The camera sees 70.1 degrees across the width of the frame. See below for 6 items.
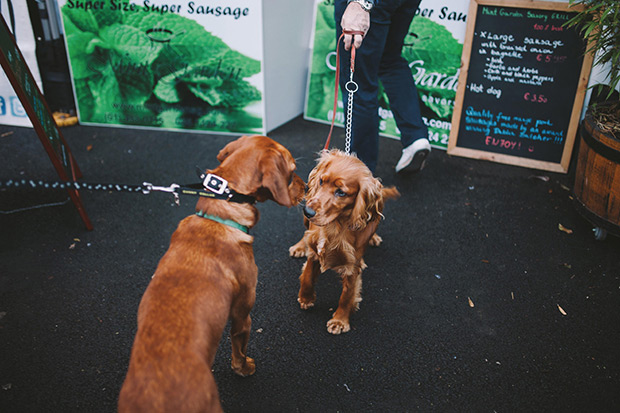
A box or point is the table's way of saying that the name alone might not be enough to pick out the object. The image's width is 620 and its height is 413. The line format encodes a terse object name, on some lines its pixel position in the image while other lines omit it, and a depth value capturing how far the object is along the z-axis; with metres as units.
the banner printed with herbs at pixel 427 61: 4.12
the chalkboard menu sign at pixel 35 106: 2.64
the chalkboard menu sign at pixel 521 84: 3.82
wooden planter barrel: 2.96
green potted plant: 2.96
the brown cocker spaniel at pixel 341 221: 2.15
